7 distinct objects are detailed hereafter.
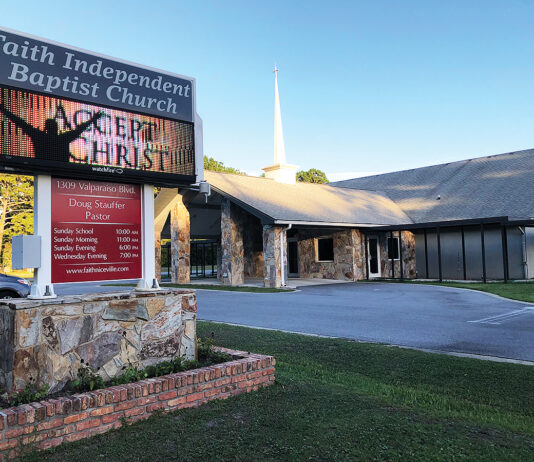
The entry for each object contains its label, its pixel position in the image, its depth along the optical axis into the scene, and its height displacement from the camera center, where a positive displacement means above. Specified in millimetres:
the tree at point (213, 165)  57250 +11739
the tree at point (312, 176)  65750 +11220
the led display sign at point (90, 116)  5094 +1750
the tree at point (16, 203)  36000 +4824
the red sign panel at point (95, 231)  5523 +387
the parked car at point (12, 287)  12734 -617
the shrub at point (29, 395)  4188 -1185
